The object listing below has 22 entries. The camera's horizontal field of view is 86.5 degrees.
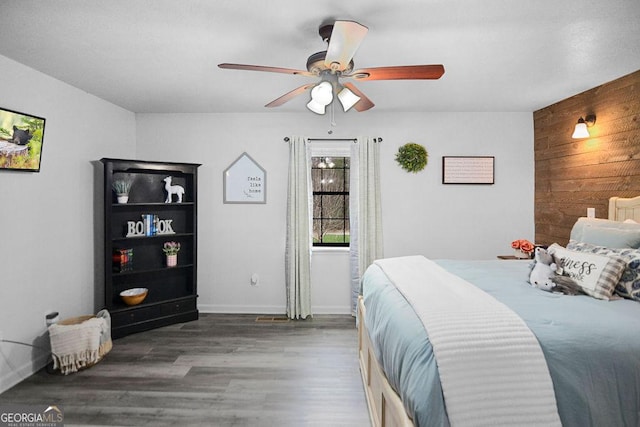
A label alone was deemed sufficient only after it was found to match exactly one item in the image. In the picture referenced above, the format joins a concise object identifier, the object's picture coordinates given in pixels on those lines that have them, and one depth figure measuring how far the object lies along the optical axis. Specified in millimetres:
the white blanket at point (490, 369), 1184
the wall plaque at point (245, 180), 4223
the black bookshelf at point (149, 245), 3482
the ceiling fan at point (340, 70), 1742
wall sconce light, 3178
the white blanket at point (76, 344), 2732
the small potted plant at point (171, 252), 3928
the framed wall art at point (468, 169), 4137
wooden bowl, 3576
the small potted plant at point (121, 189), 3547
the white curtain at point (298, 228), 4098
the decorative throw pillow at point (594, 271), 1885
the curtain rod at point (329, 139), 4143
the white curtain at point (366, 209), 4090
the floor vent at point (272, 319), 3984
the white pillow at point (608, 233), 2164
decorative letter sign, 3719
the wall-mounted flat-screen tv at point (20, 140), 2510
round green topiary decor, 4109
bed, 1214
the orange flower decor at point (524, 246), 3500
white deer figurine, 3908
